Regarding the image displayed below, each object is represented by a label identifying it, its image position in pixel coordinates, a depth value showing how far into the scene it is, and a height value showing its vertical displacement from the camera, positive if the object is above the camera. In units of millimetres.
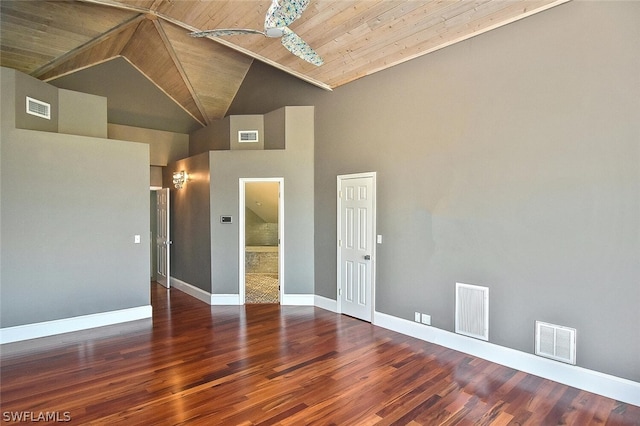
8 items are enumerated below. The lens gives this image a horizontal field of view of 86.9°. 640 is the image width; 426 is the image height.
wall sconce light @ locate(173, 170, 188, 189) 6562 +614
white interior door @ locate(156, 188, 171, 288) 7004 -645
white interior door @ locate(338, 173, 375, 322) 4812 -532
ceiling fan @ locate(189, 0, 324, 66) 2771 +1668
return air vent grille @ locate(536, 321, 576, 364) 3076 -1262
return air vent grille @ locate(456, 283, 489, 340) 3637 -1136
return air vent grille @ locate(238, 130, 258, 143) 6320 +1378
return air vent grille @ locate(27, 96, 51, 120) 4426 +1385
